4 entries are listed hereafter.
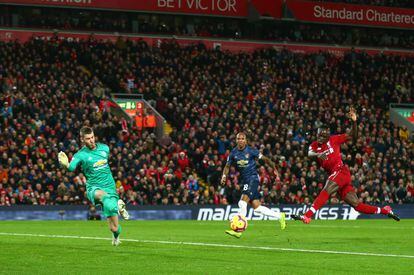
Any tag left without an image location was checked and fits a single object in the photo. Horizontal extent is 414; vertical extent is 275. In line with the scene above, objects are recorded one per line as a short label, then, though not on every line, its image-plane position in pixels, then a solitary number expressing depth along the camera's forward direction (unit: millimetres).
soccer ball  21500
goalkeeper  18391
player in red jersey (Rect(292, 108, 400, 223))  23188
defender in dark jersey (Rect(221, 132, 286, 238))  23906
